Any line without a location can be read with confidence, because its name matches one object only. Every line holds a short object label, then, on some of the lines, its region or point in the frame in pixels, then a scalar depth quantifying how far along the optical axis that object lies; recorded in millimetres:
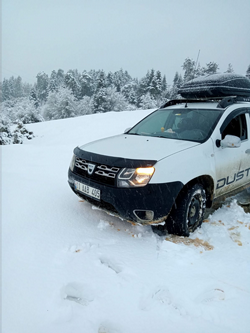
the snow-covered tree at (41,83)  90225
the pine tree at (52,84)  74500
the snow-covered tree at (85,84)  64375
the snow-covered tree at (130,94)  61812
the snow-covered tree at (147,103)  45584
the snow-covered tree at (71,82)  59031
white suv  2467
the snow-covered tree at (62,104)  44312
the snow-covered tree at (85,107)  48750
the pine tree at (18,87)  98112
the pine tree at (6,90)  86956
